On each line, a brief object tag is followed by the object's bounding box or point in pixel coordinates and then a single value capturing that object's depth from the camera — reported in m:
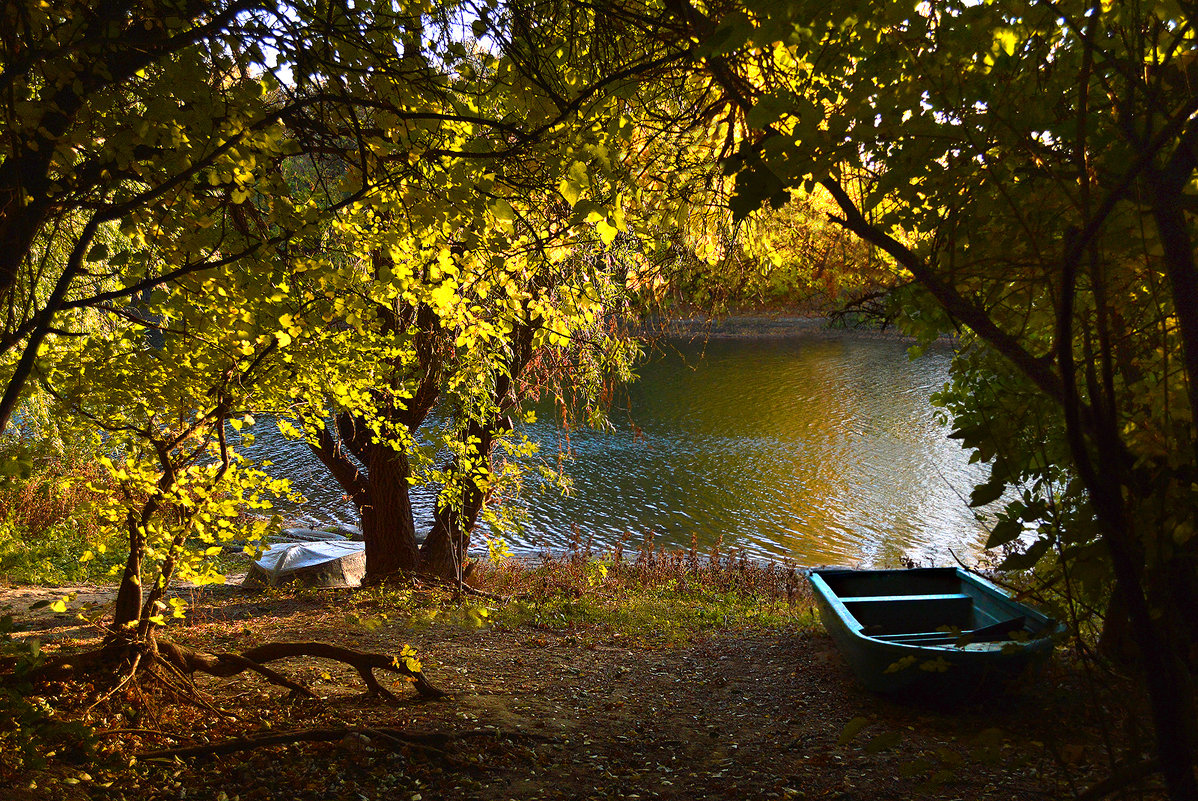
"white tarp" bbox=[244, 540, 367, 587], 9.87
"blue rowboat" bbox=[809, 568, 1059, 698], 4.69
